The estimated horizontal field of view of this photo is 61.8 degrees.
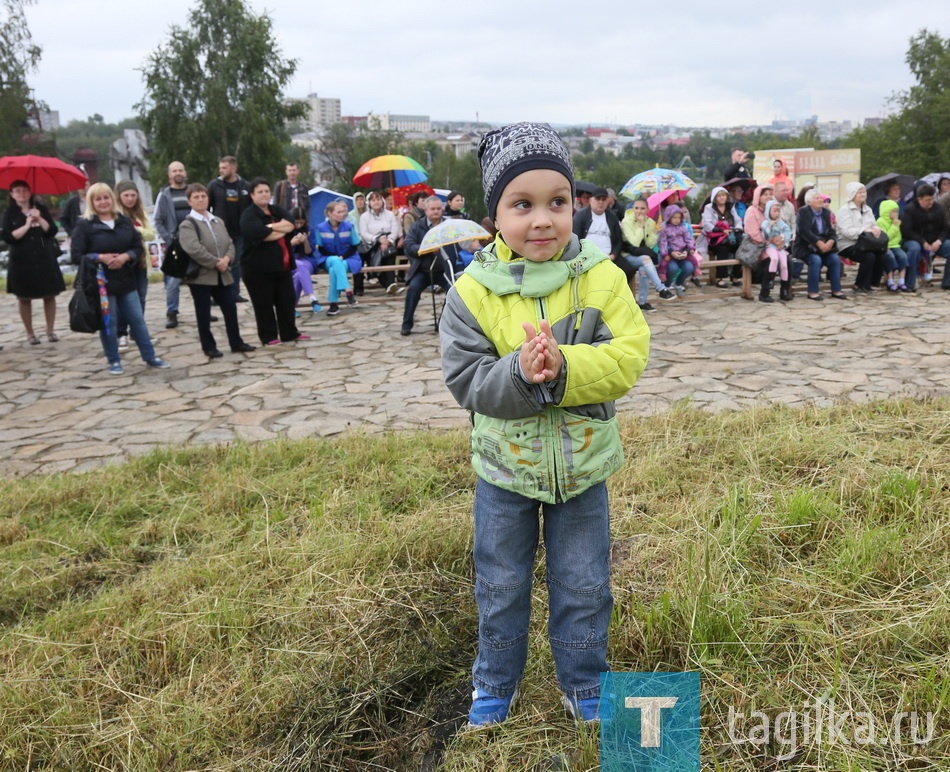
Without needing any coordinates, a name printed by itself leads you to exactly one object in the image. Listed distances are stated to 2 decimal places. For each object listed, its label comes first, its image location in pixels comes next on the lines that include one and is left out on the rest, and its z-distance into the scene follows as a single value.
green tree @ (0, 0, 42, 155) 28.12
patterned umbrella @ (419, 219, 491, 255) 8.17
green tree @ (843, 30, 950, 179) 45.94
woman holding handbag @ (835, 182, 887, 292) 10.52
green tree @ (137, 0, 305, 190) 36.03
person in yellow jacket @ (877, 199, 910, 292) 10.79
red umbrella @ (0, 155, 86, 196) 8.45
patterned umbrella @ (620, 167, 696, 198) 11.21
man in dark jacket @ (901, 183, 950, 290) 10.84
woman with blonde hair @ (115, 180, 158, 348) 8.14
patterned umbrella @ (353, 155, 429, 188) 14.12
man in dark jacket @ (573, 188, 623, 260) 9.64
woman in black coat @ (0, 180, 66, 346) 8.41
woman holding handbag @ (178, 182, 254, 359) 7.61
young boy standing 2.05
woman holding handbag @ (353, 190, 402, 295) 12.37
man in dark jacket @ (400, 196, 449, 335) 9.02
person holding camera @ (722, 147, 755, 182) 12.42
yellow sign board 17.27
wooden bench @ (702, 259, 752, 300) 10.63
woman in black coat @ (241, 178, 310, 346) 7.96
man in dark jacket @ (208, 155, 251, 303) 9.65
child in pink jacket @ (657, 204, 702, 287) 10.59
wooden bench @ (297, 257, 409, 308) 11.73
